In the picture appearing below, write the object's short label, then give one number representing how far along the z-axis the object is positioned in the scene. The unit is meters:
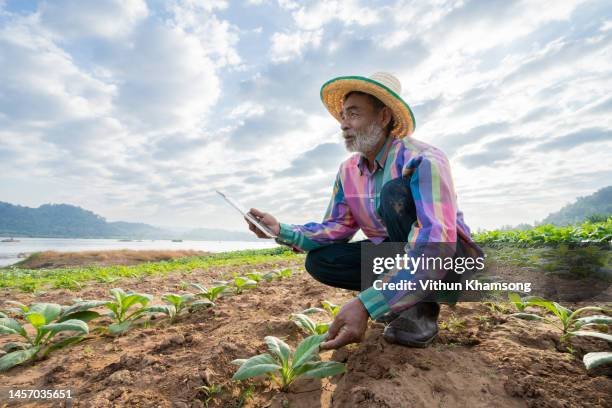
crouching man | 1.60
